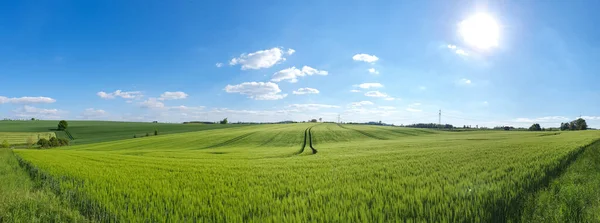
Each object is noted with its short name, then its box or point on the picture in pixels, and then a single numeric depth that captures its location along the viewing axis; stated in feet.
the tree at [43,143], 267.51
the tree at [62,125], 387.14
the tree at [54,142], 270.73
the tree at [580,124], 423.11
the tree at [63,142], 278.05
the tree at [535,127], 446.03
